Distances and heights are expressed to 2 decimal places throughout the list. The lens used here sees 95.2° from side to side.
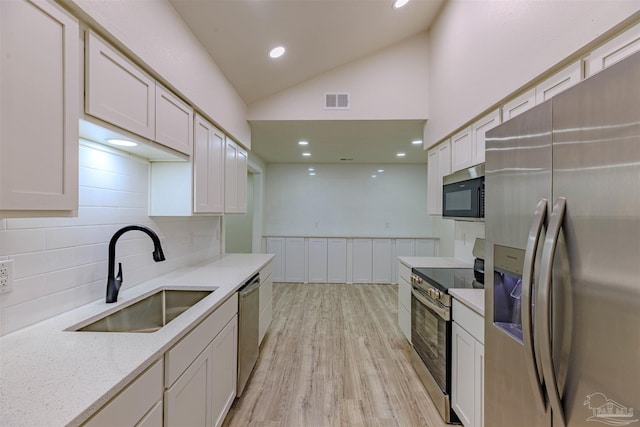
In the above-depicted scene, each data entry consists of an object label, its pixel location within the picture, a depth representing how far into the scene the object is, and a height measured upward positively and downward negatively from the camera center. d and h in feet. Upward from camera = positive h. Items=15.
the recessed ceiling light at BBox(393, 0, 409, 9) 8.26 +6.12
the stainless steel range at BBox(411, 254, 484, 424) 6.46 -2.72
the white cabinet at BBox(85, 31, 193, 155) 3.96 +1.90
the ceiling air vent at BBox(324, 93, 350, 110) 11.00 +4.30
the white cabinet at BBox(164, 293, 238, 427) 3.95 -2.60
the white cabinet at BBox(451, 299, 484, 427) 5.23 -2.89
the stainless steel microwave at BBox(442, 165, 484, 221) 6.81 +0.57
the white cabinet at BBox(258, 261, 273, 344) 9.25 -2.91
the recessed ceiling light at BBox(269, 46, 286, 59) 8.66 +4.91
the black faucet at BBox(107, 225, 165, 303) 5.18 -0.86
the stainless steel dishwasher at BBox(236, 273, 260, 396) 6.89 -2.92
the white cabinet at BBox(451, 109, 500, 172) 7.20 +2.06
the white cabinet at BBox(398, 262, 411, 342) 9.53 -2.90
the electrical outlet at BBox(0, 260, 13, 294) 3.71 -0.83
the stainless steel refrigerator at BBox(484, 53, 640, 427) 2.17 -0.32
